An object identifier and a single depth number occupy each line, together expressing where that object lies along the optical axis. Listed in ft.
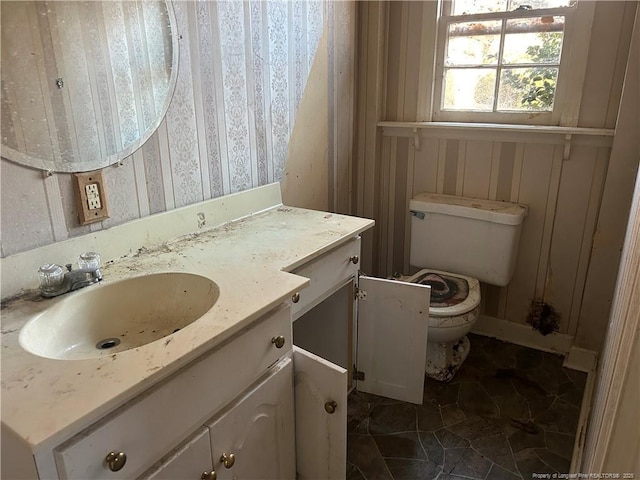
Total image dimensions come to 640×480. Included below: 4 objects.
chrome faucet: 3.59
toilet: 6.49
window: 6.62
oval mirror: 3.51
